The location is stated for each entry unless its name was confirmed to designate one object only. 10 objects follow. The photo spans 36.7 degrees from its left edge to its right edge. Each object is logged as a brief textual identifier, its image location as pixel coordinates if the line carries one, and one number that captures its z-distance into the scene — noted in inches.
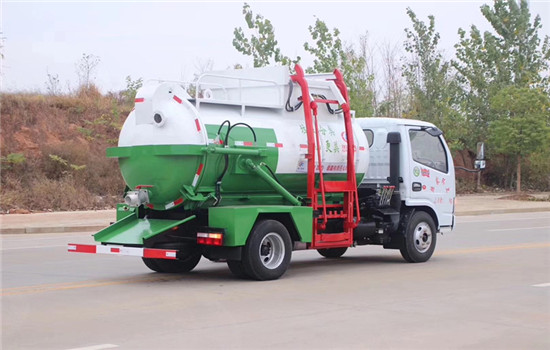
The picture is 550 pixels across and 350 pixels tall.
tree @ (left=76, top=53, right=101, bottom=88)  1464.3
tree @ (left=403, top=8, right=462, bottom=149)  1569.9
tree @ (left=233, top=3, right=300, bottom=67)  1499.8
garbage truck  449.7
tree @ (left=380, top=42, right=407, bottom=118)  1694.1
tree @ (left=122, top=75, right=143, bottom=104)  1469.0
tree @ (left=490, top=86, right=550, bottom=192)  1429.6
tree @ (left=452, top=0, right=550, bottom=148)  1663.4
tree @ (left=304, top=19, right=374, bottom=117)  1421.0
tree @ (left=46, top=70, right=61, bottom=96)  1411.3
